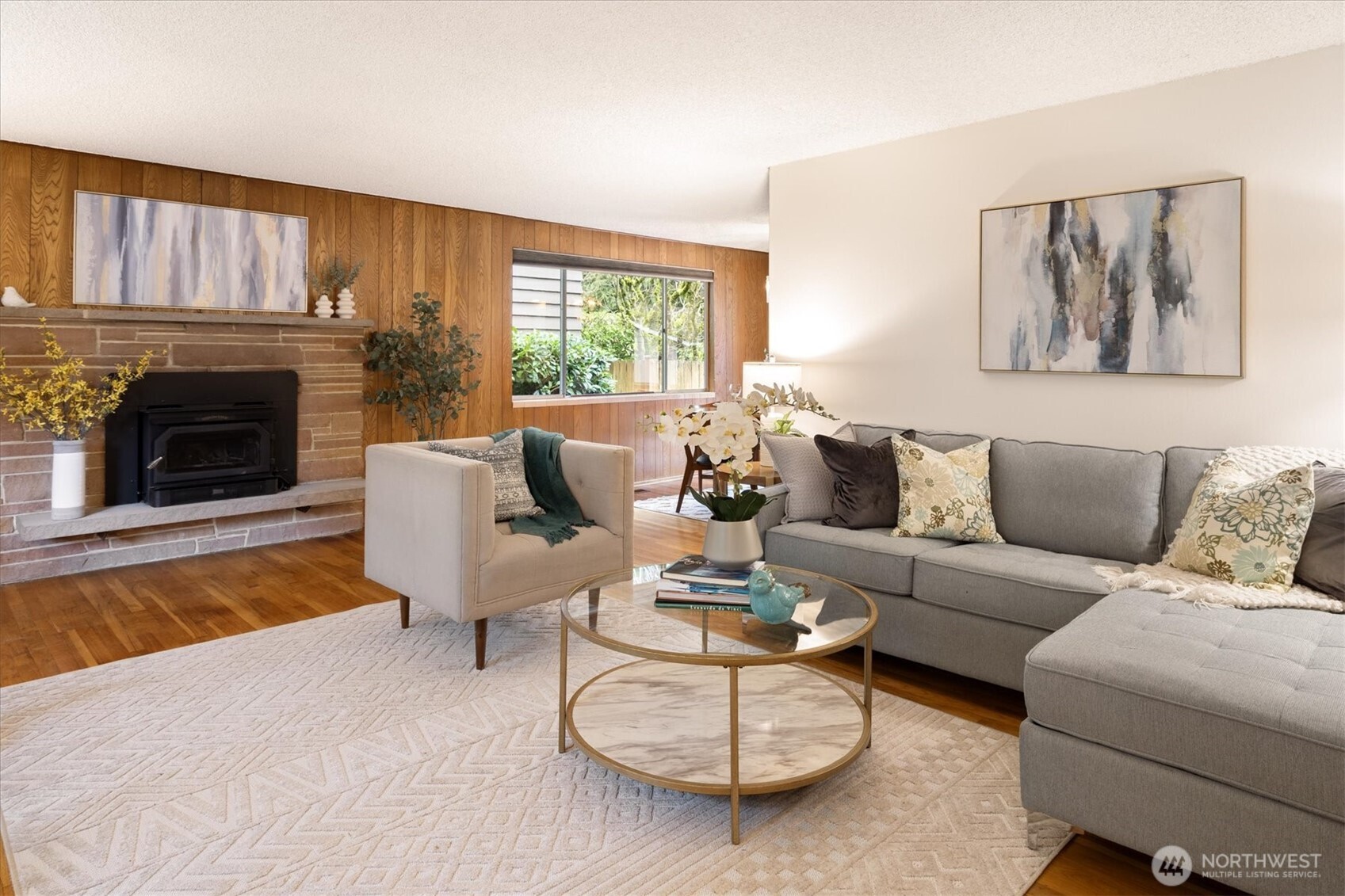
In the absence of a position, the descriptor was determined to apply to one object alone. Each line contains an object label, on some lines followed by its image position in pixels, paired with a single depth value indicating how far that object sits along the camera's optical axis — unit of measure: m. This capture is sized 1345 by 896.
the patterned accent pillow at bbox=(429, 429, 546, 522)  3.60
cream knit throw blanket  2.36
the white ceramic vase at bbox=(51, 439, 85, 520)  4.32
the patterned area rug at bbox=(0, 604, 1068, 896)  1.87
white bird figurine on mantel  4.23
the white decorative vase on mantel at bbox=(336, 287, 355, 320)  5.49
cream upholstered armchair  3.03
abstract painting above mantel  4.62
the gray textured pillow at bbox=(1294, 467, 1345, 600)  2.41
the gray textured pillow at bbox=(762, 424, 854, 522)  3.57
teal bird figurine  2.25
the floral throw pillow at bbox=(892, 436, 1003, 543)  3.21
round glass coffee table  2.08
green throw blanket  3.57
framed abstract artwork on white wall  3.24
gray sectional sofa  1.65
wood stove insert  4.69
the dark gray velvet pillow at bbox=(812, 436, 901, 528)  3.40
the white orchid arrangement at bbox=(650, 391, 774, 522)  2.56
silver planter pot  2.61
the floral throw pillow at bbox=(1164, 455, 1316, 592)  2.49
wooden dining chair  6.38
